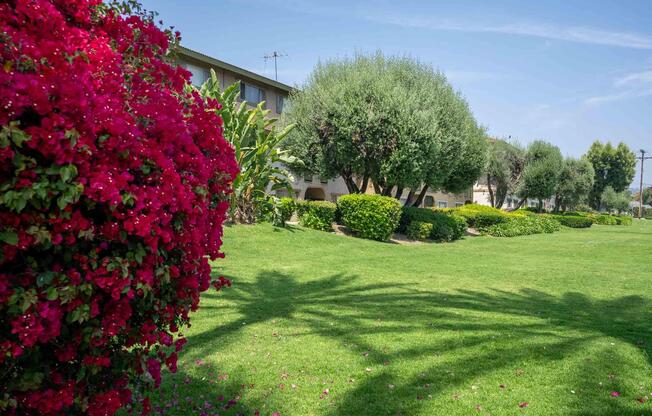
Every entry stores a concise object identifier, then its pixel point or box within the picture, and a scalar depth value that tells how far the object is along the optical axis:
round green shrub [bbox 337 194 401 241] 22.41
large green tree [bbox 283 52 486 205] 23.50
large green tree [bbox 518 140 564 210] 45.50
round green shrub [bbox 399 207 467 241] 26.22
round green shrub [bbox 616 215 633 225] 57.89
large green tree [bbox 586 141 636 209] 77.06
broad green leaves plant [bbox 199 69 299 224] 18.08
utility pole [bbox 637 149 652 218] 81.22
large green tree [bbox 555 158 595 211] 53.94
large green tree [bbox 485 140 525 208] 46.41
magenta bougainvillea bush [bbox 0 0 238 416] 2.33
